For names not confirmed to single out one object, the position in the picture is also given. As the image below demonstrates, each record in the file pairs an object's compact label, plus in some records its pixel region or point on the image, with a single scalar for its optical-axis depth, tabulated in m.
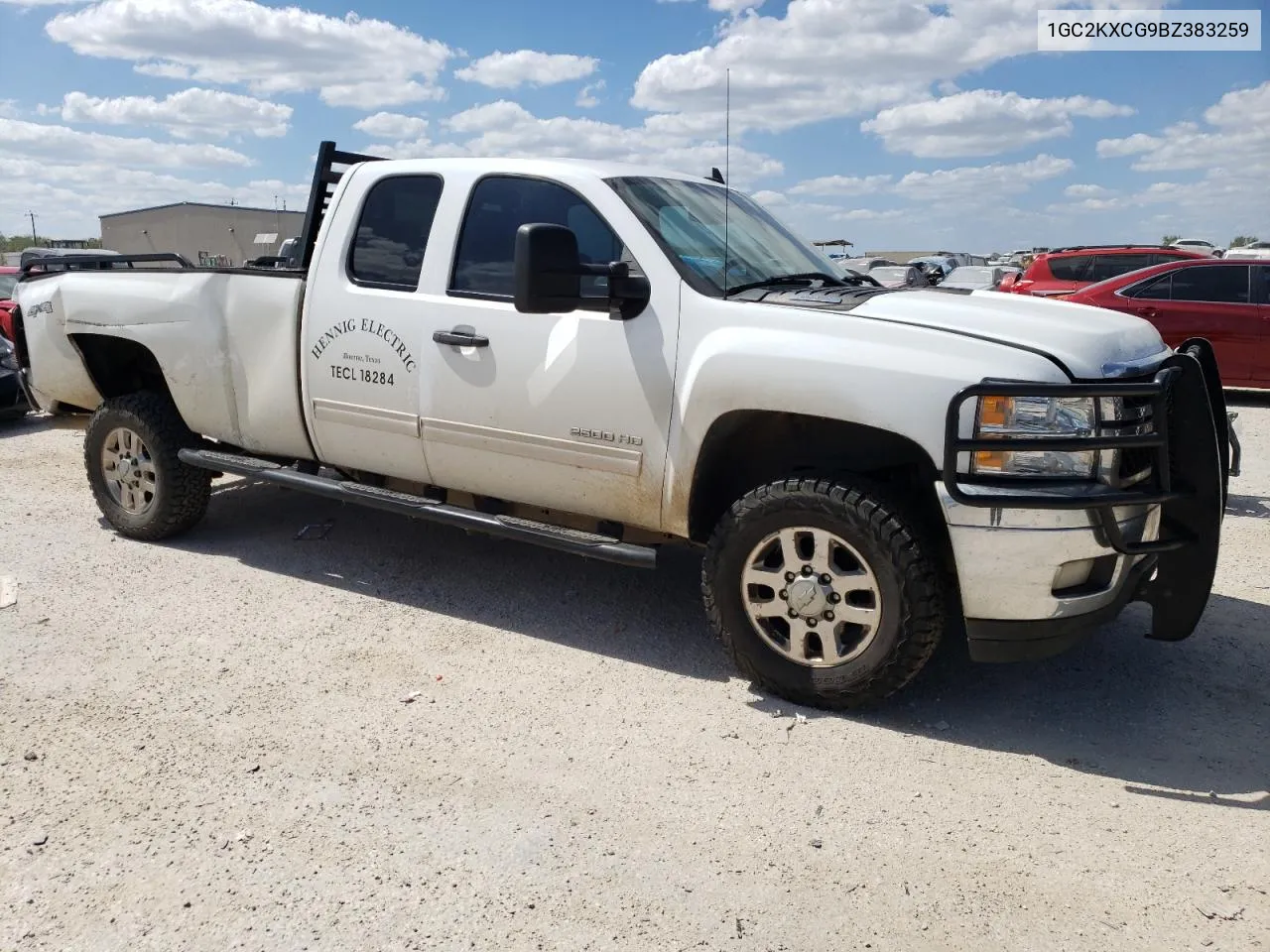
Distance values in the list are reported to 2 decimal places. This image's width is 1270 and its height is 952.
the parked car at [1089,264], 14.27
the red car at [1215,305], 11.07
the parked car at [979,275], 16.17
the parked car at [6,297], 11.74
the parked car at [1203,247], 22.10
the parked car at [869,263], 26.74
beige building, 44.03
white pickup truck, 3.43
